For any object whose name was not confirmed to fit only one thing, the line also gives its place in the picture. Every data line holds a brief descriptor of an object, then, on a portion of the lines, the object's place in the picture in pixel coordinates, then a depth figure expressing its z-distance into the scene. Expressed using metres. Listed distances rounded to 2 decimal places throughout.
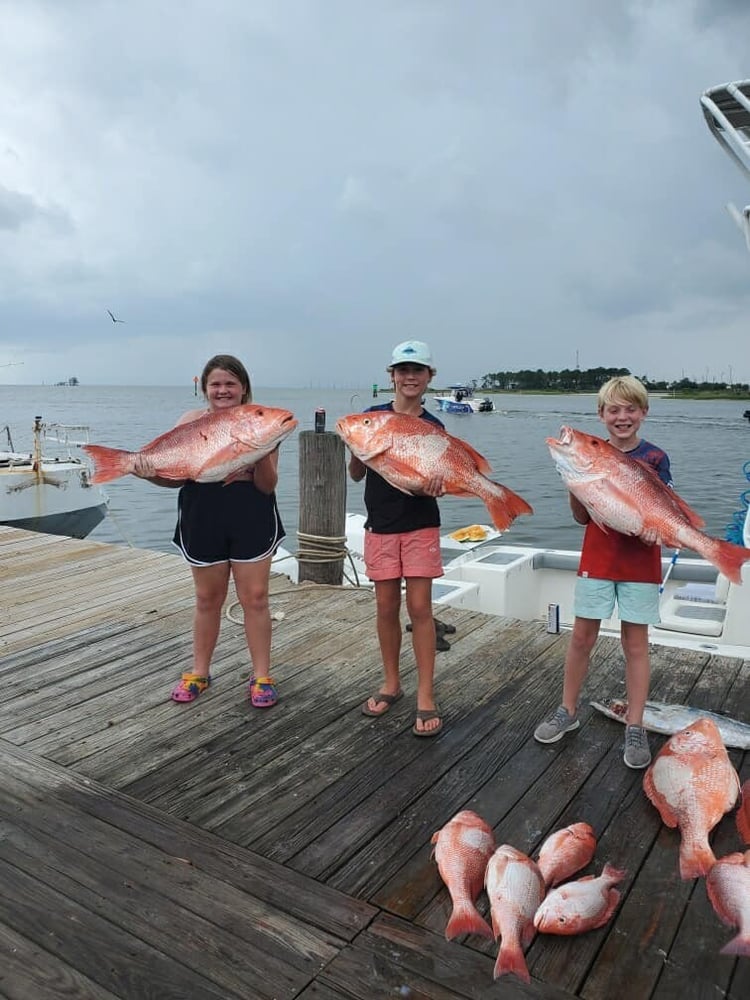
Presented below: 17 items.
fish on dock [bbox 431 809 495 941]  2.04
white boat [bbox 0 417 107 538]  13.18
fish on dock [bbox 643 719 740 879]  2.49
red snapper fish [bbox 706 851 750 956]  1.98
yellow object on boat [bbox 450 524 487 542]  11.08
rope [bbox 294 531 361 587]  5.93
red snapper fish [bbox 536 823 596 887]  2.29
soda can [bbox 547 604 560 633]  4.67
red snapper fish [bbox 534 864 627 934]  2.05
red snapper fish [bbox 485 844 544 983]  1.87
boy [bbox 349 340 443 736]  3.34
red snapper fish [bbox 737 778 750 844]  2.50
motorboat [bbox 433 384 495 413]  81.37
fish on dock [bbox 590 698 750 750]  3.14
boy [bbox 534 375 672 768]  3.10
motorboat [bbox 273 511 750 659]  5.82
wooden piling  5.90
